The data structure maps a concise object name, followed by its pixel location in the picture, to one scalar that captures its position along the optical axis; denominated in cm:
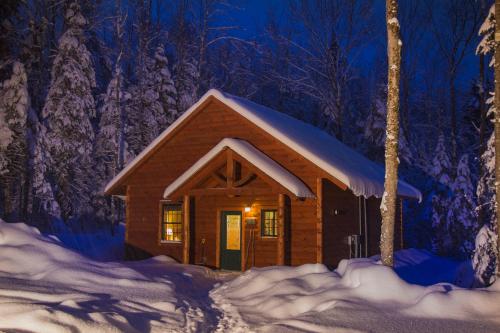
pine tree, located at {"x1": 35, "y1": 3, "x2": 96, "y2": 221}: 2744
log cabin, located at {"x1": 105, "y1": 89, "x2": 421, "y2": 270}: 1656
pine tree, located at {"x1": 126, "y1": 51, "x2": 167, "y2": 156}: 3495
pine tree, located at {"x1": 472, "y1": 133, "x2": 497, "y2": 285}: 1427
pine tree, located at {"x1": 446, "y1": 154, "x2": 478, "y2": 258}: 3012
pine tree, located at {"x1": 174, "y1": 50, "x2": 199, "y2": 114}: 3500
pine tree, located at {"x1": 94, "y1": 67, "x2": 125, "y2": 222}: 3064
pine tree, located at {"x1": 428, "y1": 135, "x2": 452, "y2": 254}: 3209
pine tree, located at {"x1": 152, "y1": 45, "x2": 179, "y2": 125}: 3569
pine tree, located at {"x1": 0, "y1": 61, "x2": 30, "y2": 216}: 2294
